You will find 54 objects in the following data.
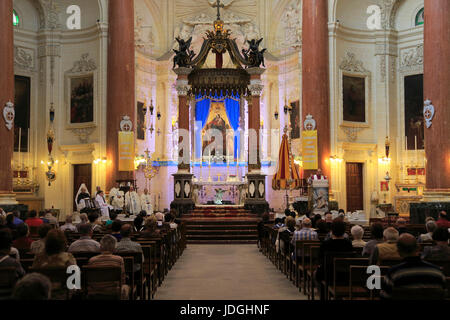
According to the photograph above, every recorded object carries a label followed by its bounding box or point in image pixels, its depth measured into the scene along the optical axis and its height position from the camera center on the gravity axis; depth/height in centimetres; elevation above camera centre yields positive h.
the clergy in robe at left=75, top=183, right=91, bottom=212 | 1739 -62
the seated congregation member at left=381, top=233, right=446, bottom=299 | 481 -90
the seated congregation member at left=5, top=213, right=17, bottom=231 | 1052 -86
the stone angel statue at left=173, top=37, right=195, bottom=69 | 2133 +481
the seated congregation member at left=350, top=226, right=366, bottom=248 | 829 -93
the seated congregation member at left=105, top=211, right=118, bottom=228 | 1393 -100
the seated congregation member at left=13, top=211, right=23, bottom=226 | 1137 -86
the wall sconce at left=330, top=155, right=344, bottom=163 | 2421 +80
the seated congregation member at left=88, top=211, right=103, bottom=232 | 1108 -97
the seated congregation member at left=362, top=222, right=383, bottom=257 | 738 -87
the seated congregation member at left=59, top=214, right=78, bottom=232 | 1161 -101
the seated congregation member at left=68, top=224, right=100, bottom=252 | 765 -93
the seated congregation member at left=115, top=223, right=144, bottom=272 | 802 -98
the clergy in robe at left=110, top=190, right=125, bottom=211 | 2000 -88
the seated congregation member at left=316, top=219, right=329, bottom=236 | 1100 -106
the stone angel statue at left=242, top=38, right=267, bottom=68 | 2148 +484
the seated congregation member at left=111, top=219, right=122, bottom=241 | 865 -77
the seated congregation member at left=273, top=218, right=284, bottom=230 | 1338 -118
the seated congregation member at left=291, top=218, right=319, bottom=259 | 989 -104
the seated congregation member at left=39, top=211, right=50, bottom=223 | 1259 -98
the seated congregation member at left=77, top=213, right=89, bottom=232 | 1141 -84
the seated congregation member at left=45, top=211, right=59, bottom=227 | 1212 -95
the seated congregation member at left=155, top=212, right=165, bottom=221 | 1367 -99
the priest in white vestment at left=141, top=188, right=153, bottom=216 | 2150 -100
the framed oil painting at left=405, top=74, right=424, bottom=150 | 2547 +312
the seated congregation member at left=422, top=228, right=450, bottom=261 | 666 -90
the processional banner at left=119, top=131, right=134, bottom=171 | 2244 +108
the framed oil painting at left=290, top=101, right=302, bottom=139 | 2719 +287
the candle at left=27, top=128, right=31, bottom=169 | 2512 +110
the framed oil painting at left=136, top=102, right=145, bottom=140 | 2739 +282
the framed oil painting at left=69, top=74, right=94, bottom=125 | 2548 +376
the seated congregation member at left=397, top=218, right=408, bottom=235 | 1190 -117
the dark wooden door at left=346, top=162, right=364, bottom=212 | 2548 -53
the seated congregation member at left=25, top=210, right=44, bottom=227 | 1215 -94
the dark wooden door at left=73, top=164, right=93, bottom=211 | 2550 +13
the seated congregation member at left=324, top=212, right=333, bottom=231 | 1325 -102
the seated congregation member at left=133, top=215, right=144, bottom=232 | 1189 -101
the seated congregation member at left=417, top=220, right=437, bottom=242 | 910 -97
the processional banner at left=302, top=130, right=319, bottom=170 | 2191 +110
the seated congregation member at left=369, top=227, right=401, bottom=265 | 647 -92
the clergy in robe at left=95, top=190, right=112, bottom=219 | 1825 -89
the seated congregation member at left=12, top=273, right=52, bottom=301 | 376 -77
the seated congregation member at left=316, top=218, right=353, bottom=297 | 725 -89
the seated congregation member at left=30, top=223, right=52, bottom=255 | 768 -92
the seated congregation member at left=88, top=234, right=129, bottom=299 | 607 -97
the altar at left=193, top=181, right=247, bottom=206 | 2553 -74
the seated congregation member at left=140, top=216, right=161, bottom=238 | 1056 -101
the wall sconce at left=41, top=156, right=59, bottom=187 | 2319 +44
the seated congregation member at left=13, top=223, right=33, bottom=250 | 849 -96
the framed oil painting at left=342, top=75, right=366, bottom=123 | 2559 +374
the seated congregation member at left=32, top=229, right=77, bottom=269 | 568 -79
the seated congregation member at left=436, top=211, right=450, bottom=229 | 1189 -102
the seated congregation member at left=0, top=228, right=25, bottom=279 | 548 -80
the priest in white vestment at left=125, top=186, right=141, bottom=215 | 2064 -93
